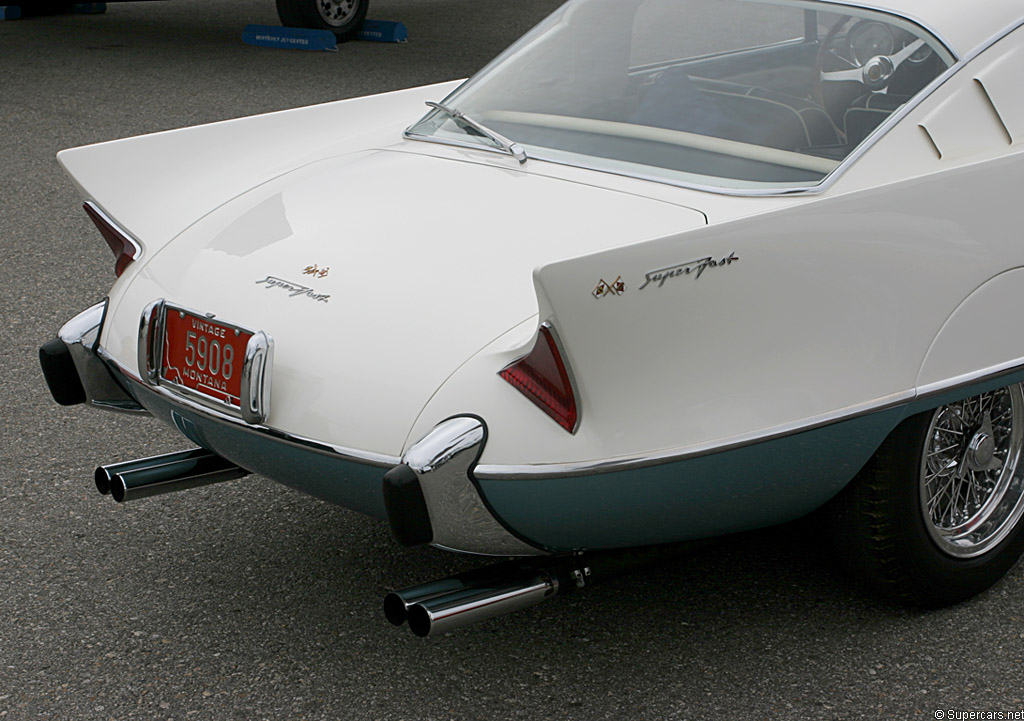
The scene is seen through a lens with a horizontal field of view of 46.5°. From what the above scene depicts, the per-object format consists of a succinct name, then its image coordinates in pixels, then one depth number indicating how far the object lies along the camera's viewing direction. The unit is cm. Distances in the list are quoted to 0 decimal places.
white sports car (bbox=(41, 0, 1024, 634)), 219
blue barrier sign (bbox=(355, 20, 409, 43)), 1167
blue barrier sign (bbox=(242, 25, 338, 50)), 1109
